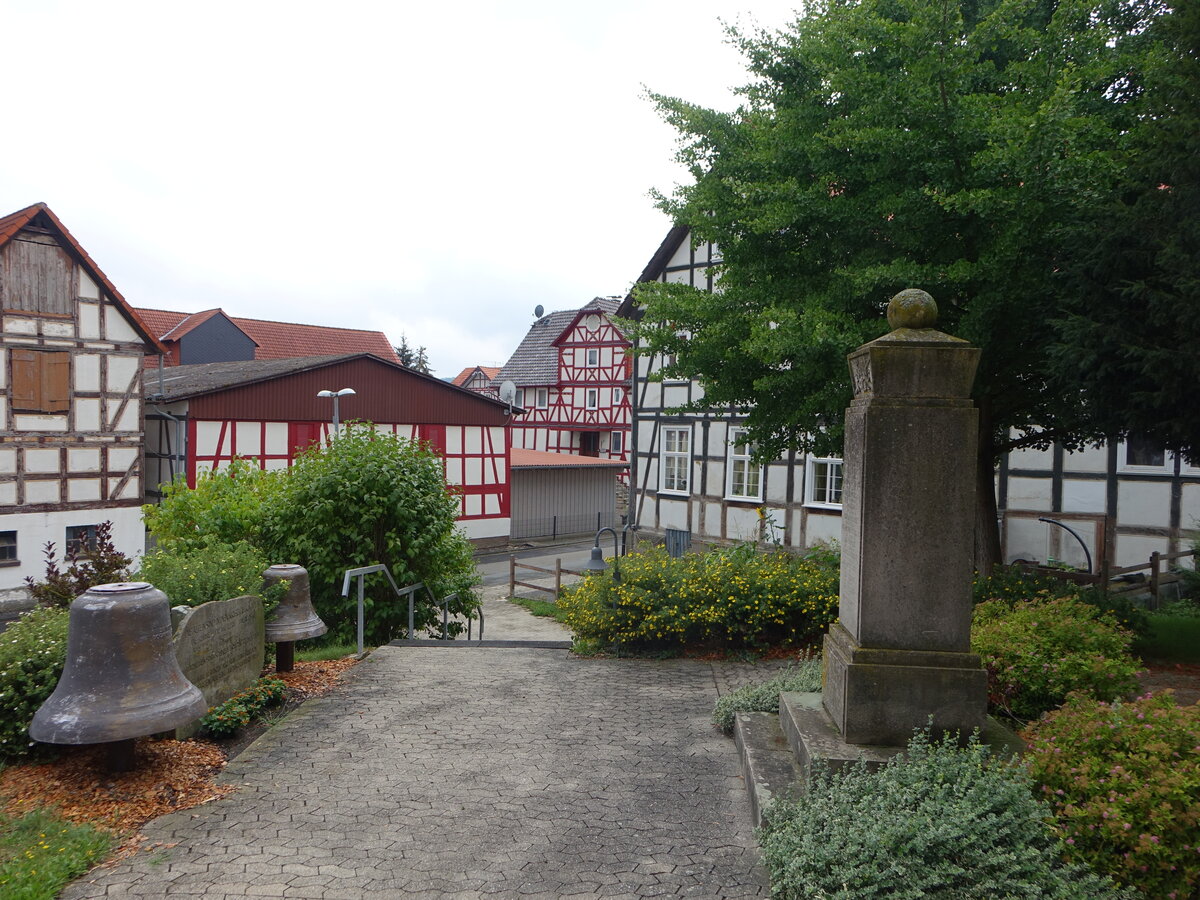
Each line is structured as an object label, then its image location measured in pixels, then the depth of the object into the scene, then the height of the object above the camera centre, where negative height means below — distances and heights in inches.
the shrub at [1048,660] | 245.9 -65.5
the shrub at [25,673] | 224.1 -68.1
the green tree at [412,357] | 2571.4 +183.7
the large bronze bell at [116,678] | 205.9 -63.9
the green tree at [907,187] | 355.9 +103.6
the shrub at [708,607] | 371.2 -77.3
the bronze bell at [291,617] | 319.6 -73.4
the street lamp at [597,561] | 799.3 -127.5
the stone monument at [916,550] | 205.9 -28.4
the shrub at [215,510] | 451.2 -50.7
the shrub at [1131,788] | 148.8 -64.5
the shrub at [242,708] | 258.5 -89.7
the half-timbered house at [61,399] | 849.5 +14.8
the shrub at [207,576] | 301.4 -56.4
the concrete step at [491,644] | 401.2 -103.3
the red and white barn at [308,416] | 987.3 +1.9
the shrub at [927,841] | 149.9 -74.2
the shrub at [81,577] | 382.9 -73.0
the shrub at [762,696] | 263.0 -82.7
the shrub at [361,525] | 419.8 -51.4
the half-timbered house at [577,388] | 1584.6 +64.6
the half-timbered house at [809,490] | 615.5 -50.2
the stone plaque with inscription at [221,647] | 255.8 -71.7
